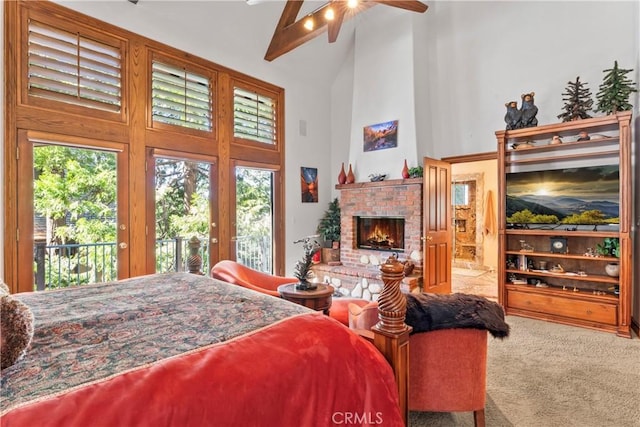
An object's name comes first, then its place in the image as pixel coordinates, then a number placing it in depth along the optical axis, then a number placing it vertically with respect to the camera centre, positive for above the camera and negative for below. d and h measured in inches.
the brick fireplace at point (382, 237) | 184.9 -12.7
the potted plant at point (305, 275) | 105.1 -20.1
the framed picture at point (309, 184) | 224.1 +20.5
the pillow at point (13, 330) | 38.4 -14.1
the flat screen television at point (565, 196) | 140.7 +6.9
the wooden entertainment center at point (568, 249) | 130.7 -18.3
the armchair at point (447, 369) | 69.9 -34.5
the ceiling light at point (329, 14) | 134.4 +83.5
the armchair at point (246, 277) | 116.4 -24.5
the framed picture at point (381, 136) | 200.1 +48.8
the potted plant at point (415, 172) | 183.6 +23.0
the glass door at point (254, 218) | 188.9 -2.8
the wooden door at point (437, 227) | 175.8 -8.4
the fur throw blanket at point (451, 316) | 67.7 -21.8
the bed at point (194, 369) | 33.8 -18.6
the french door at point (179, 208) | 152.1 +3.2
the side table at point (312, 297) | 98.8 -25.8
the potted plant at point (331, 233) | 227.0 -14.1
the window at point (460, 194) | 297.9 +16.7
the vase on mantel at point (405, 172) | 187.0 +23.5
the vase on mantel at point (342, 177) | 216.7 +24.0
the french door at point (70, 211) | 118.5 +1.7
